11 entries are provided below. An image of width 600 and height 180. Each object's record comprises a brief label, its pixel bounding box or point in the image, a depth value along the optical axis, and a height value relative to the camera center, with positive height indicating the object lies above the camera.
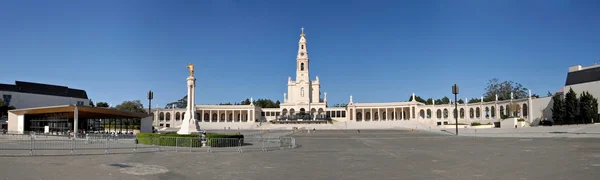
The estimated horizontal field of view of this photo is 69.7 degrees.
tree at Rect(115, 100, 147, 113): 93.81 +1.40
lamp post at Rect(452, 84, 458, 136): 51.28 +2.41
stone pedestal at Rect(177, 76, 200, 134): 33.53 -0.21
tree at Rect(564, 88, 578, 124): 55.86 +0.35
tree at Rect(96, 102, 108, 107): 104.85 +2.11
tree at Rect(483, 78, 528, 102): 103.25 +4.20
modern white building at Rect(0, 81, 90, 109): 83.31 +3.78
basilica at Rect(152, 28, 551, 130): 85.69 -0.44
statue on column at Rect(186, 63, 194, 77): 34.28 +3.49
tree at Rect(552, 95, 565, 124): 57.41 -0.16
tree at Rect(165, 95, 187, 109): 147.77 +3.11
